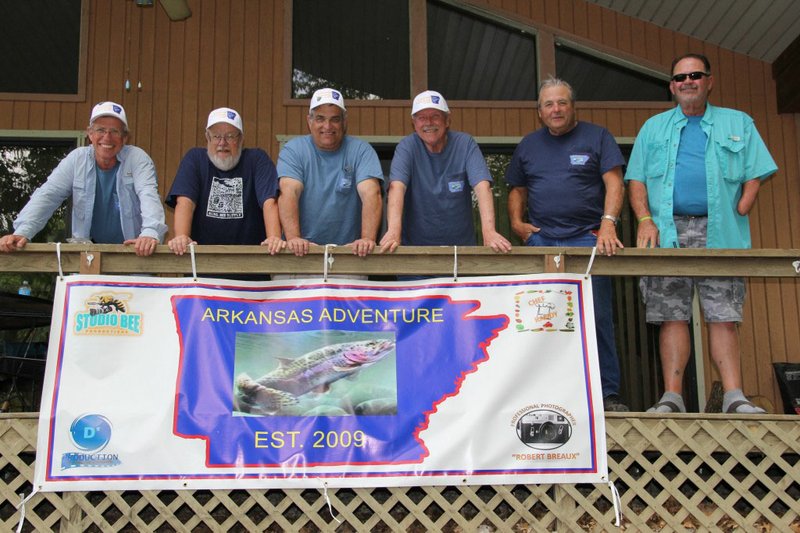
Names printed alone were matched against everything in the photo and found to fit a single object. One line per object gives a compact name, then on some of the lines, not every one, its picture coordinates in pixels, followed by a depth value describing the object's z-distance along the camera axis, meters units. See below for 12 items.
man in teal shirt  3.93
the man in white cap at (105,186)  4.04
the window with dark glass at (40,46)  6.35
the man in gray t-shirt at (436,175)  4.14
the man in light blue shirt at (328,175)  4.05
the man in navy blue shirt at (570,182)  4.19
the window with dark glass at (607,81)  6.64
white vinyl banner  3.38
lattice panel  3.37
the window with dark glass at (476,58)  6.61
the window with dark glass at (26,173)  6.36
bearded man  4.07
